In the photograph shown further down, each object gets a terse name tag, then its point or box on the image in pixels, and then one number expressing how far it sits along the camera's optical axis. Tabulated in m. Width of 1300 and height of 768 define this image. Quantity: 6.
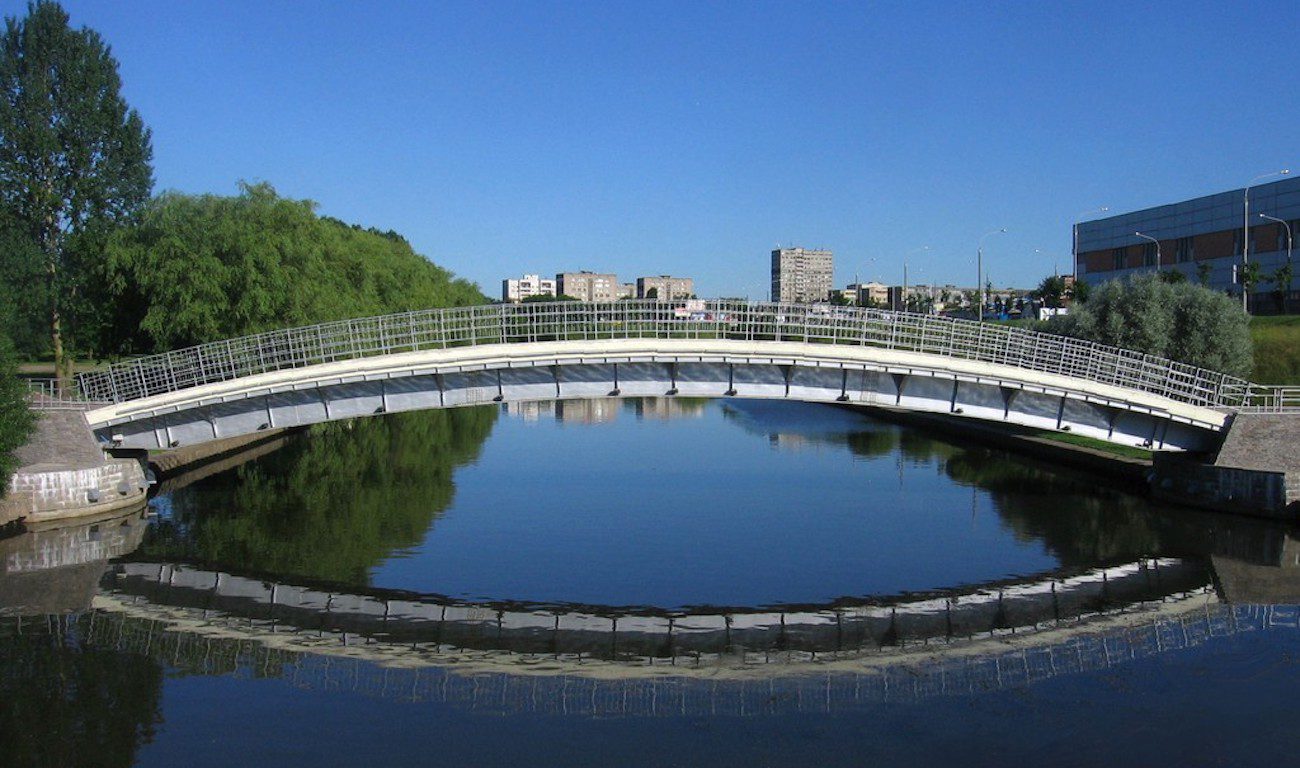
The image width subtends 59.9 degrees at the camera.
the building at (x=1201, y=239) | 66.69
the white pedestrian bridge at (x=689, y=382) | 27.06
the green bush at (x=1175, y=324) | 42.31
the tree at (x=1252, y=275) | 58.94
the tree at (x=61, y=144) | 49.06
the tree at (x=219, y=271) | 39.72
